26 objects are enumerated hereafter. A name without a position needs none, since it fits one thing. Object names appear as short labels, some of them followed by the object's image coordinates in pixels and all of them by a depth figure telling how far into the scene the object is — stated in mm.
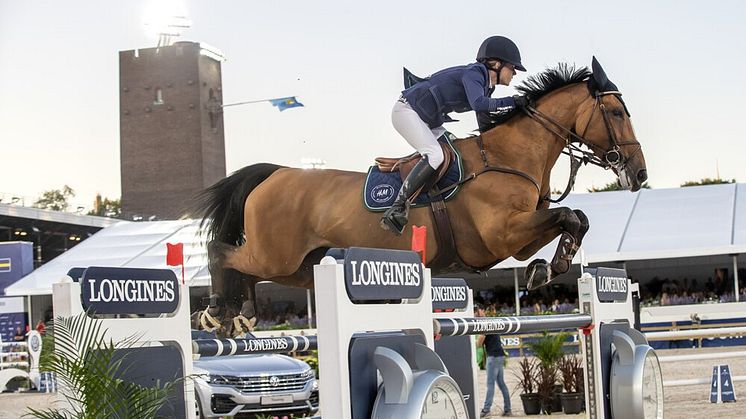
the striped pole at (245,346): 6891
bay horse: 10156
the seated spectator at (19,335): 45500
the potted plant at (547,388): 19344
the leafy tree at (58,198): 129000
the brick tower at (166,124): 102750
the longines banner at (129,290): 5758
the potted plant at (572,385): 18797
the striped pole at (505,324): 7199
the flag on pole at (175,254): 7805
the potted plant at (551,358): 19359
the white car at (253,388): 17500
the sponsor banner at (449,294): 10937
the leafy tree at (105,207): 118812
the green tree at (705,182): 105887
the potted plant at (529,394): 19469
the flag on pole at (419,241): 6856
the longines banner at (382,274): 5547
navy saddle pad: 10391
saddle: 10341
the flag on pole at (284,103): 57375
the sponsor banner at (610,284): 10250
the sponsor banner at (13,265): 50031
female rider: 10070
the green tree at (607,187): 103475
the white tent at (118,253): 44656
